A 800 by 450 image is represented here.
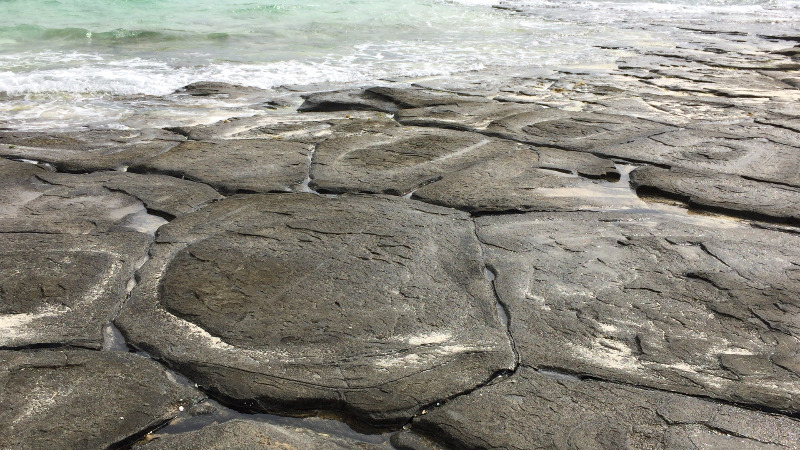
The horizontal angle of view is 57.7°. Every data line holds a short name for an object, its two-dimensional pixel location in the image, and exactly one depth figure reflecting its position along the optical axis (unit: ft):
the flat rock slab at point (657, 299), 7.18
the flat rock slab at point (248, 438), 5.94
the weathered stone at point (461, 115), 16.30
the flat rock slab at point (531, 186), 11.45
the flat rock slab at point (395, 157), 12.31
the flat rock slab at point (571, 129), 14.87
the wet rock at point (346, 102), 18.49
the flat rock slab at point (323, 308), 6.88
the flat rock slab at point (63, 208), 10.33
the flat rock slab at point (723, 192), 11.24
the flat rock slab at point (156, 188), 11.20
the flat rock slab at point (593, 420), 6.13
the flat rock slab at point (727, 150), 13.14
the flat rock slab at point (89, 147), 13.34
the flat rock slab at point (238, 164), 12.25
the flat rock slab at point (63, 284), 7.58
